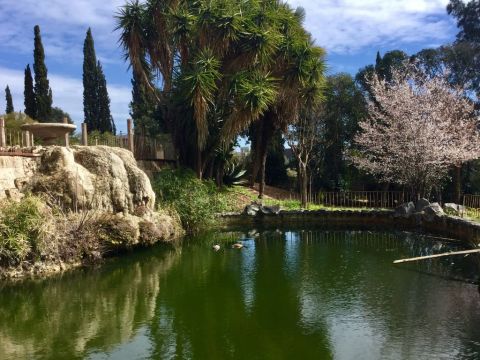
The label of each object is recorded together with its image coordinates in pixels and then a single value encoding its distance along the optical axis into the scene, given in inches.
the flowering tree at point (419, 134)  776.3
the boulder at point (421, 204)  714.0
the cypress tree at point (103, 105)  1438.2
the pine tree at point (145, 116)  1124.0
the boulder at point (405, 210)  731.4
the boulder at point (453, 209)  701.3
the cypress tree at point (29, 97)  1170.0
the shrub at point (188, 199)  658.8
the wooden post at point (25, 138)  557.1
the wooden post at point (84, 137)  647.1
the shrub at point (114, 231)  504.6
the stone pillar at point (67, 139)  565.6
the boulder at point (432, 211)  677.6
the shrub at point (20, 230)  416.8
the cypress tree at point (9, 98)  1505.9
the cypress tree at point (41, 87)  1156.5
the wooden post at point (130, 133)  759.7
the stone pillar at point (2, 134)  502.0
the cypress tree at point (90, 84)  1418.6
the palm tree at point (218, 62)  759.1
